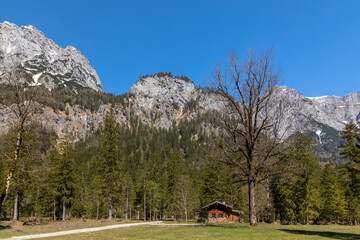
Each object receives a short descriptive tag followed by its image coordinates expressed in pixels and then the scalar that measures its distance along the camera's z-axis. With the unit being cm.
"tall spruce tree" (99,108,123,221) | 4131
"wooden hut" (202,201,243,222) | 5166
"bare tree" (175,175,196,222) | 5435
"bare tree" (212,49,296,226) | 2198
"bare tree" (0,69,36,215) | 2039
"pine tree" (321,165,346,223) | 4894
